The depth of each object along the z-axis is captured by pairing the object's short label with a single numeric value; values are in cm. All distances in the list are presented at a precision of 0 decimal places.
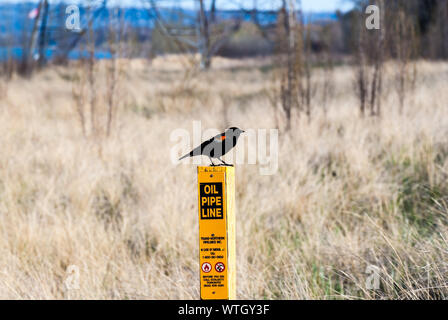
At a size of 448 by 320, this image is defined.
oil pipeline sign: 465
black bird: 477
